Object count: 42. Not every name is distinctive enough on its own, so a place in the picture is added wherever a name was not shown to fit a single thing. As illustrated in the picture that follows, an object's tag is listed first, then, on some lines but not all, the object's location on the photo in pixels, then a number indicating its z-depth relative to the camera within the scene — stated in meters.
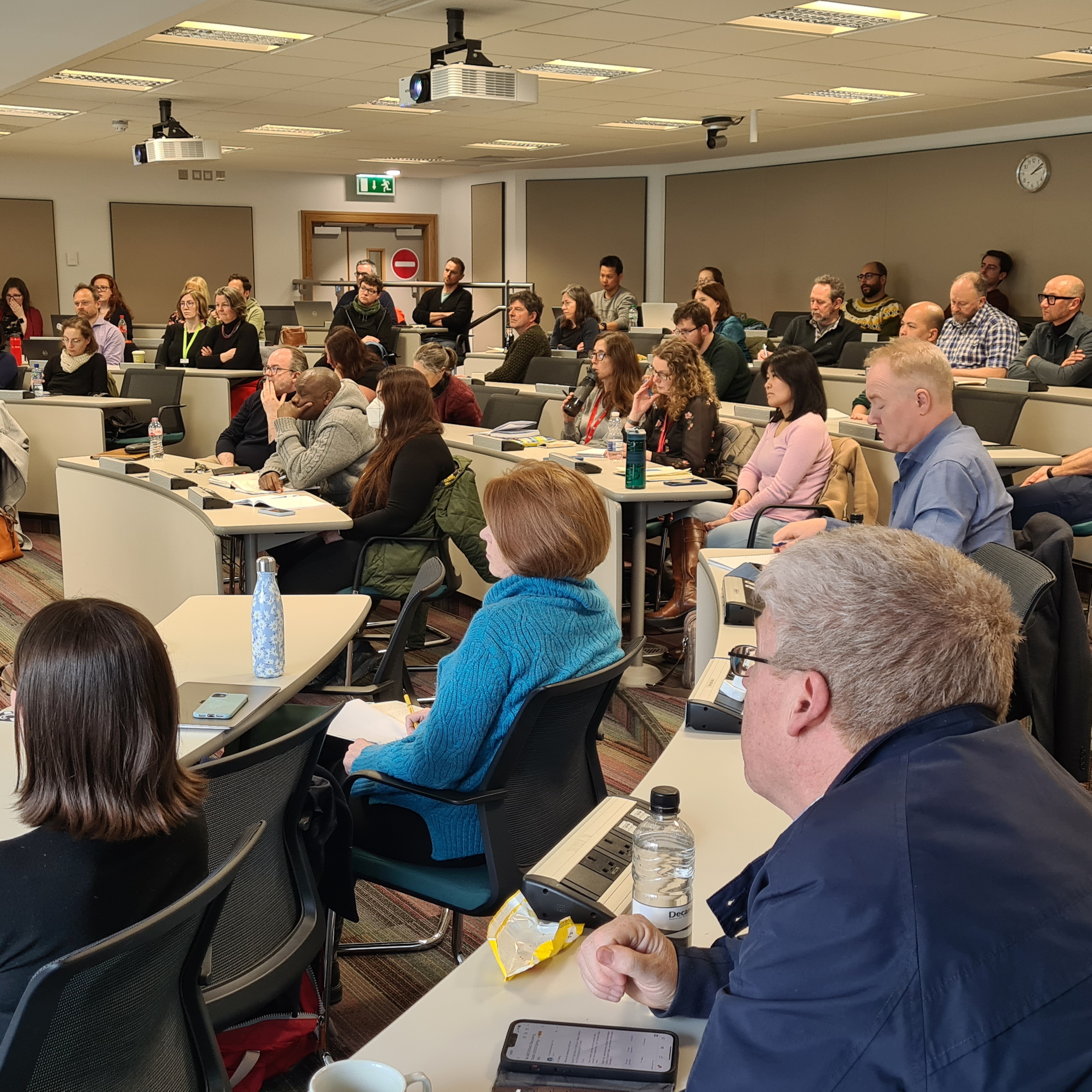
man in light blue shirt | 3.04
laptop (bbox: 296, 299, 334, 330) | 11.36
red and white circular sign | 16.44
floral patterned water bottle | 2.61
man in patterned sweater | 10.94
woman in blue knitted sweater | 2.11
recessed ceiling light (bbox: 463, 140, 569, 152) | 11.69
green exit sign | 15.31
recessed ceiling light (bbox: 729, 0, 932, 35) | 5.77
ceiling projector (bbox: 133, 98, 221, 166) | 8.28
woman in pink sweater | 4.62
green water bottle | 4.62
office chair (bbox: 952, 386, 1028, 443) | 5.45
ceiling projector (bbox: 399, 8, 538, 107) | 5.85
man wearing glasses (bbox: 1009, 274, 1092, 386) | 6.59
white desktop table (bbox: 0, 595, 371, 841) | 2.27
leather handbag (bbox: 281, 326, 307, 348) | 8.16
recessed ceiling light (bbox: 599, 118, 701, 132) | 9.88
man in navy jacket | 0.89
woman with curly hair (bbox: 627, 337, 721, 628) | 5.31
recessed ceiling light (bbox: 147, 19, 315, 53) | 6.28
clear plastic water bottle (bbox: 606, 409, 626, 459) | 5.56
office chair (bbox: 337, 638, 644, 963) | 2.07
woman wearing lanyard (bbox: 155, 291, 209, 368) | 9.02
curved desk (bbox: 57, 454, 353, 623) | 4.32
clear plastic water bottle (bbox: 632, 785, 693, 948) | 1.41
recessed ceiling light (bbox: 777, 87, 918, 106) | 8.32
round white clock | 10.11
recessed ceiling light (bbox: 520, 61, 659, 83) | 7.40
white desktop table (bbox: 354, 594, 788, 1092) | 1.24
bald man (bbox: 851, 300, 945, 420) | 6.98
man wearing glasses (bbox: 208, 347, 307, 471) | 5.70
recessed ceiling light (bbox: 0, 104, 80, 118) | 9.20
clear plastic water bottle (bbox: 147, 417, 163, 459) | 5.72
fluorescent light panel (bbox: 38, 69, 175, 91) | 7.56
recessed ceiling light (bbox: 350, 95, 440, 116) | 8.84
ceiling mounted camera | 8.91
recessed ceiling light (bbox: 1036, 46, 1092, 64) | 6.74
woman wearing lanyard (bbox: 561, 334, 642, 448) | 5.87
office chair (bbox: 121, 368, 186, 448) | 8.16
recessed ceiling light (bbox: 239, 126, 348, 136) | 10.61
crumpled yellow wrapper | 1.40
